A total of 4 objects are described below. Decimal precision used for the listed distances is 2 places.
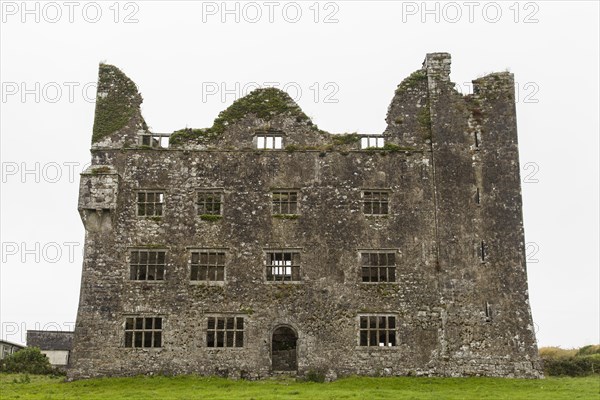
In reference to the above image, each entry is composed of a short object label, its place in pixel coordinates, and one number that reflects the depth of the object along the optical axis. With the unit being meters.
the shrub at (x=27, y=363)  42.94
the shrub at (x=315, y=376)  36.06
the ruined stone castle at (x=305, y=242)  36.88
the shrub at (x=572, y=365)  39.91
